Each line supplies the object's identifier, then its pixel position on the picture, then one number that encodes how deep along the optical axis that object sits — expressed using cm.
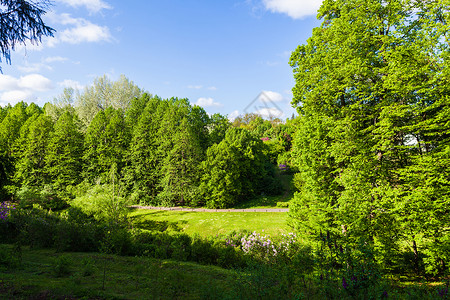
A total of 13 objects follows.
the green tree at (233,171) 2952
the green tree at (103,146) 3281
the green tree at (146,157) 3192
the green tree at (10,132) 3231
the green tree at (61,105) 4182
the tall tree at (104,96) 4186
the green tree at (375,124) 834
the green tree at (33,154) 3156
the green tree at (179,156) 2986
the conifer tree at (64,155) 3189
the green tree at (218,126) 3715
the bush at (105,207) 1841
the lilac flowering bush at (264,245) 1052
